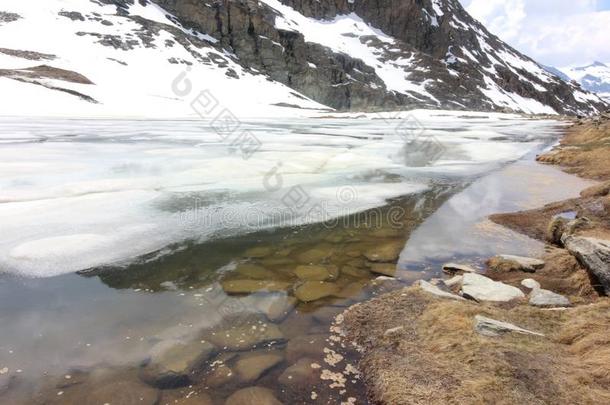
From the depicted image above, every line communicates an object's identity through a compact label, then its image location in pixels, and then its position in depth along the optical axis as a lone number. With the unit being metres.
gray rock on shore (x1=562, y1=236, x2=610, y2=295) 5.08
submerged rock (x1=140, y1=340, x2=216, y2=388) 3.67
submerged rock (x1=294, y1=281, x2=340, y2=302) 5.33
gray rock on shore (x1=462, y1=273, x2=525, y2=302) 5.12
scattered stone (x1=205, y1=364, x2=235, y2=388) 3.65
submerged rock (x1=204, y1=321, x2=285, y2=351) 4.21
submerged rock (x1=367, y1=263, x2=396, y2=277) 6.16
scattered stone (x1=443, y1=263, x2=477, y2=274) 6.12
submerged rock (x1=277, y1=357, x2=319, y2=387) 3.70
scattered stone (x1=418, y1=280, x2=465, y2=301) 5.07
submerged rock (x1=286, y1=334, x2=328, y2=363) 4.07
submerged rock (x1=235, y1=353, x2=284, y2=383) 3.76
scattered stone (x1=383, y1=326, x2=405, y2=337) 4.36
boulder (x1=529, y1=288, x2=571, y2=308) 4.89
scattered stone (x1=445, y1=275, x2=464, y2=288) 5.63
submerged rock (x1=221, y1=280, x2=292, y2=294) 5.41
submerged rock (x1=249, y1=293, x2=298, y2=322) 4.84
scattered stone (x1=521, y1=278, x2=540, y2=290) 5.54
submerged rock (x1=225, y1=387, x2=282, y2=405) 3.44
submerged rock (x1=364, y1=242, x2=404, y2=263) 6.69
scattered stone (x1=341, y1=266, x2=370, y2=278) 6.09
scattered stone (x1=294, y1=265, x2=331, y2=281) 5.92
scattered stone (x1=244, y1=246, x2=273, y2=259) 6.59
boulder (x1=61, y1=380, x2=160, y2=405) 3.42
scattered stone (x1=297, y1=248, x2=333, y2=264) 6.53
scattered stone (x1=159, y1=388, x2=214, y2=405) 3.42
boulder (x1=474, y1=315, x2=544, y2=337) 4.08
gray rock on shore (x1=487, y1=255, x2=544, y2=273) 6.14
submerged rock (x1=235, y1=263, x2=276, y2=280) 5.88
